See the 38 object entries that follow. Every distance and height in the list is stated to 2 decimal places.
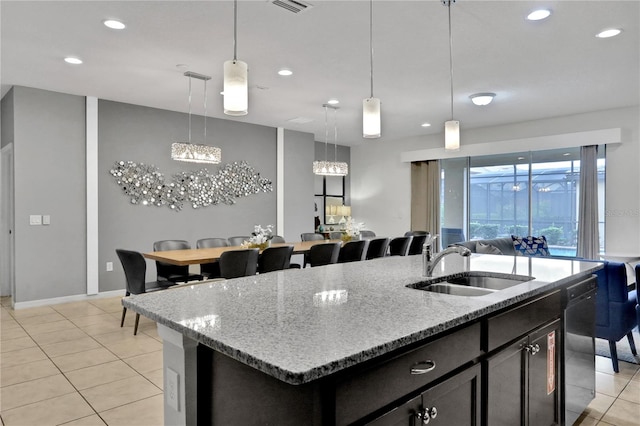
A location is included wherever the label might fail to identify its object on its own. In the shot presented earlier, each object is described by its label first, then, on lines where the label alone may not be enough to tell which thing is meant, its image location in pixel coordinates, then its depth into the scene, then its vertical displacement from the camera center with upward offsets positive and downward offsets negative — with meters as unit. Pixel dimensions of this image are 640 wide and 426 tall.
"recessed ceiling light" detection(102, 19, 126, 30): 3.34 +1.52
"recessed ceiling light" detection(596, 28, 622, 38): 3.48 +1.51
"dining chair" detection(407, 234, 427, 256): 6.04 -0.54
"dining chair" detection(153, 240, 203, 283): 4.93 -0.71
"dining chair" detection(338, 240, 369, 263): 4.88 -0.51
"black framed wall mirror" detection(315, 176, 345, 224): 9.30 +0.30
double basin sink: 2.15 -0.41
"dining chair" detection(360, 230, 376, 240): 6.90 -0.44
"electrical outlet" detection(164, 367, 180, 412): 1.40 -0.63
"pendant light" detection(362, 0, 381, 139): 2.77 +0.62
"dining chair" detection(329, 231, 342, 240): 9.08 -0.58
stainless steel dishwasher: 2.26 -0.81
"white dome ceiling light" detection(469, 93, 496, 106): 5.29 +1.43
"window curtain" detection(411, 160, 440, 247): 8.35 +0.26
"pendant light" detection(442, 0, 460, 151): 3.30 +0.60
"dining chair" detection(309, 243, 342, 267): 4.62 -0.52
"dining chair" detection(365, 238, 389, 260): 5.27 -0.51
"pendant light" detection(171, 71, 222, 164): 4.96 +0.69
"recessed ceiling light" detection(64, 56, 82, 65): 4.18 +1.53
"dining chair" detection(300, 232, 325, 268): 6.37 -0.44
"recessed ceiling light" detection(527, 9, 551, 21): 3.13 +1.51
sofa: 3.13 -0.76
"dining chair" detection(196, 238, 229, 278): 4.76 -0.67
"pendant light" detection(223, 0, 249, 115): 2.30 +0.69
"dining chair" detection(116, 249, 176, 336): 3.97 -0.60
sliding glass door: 6.73 +0.24
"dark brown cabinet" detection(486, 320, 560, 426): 1.66 -0.78
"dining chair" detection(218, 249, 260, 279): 3.93 -0.53
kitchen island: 1.03 -0.39
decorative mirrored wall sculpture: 5.96 +0.39
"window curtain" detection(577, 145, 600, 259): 6.33 +0.02
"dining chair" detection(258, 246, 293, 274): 4.33 -0.53
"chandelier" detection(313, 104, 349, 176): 6.58 +0.67
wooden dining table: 3.92 -0.48
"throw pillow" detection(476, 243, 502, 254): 4.85 -0.49
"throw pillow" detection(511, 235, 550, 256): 5.85 -0.54
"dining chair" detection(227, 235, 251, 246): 5.54 -0.44
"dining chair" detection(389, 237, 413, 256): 5.69 -0.52
